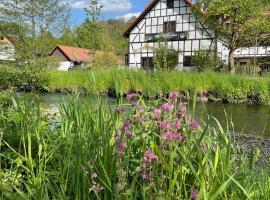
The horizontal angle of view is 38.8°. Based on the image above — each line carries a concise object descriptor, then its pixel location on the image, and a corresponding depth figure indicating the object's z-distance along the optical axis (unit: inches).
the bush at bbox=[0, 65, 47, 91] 457.2
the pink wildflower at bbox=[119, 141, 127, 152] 61.4
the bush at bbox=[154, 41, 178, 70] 1135.3
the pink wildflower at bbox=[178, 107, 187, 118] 76.2
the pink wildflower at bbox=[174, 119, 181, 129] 66.4
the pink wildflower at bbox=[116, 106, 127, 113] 75.2
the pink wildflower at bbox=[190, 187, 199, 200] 58.5
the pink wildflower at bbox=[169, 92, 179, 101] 75.5
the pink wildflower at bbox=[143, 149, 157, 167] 57.9
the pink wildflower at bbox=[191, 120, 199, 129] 74.7
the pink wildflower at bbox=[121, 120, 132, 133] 66.7
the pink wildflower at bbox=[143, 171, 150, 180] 60.7
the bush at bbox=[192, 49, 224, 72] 976.3
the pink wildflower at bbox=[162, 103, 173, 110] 68.3
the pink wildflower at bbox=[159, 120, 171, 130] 64.0
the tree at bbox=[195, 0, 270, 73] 911.7
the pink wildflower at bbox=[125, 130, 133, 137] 70.1
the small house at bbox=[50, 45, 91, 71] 1938.9
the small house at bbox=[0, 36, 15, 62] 762.9
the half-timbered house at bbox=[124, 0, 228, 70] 1184.8
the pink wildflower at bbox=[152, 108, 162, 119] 69.3
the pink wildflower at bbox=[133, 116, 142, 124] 73.7
